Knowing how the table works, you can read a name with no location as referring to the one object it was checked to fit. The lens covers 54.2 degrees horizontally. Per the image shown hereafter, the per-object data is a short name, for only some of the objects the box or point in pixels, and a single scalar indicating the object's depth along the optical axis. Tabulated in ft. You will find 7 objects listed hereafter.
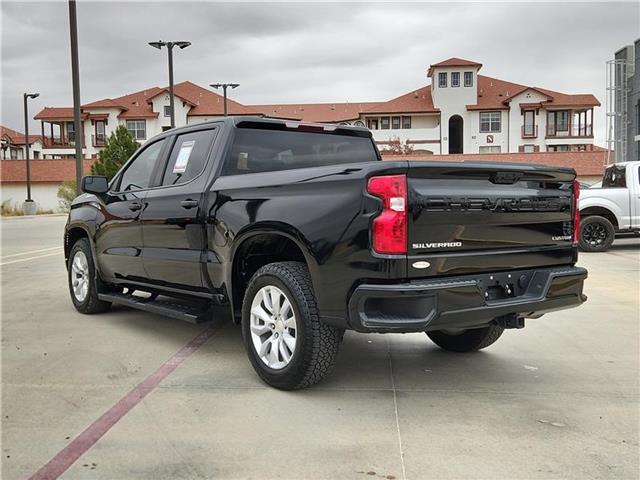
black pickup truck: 11.79
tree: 110.73
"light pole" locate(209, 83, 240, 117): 122.87
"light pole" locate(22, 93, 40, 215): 127.24
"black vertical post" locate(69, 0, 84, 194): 54.75
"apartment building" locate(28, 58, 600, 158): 186.50
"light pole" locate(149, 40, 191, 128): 89.25
